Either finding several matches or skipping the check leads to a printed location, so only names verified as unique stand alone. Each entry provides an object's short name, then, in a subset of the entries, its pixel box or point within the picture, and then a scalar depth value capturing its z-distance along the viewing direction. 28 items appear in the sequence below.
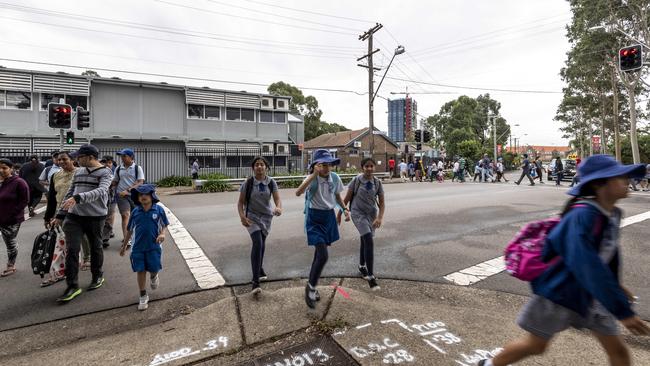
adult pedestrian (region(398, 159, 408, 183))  25.30
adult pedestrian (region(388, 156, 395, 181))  27.05
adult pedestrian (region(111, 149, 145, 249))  6.25
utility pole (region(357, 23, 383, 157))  21.86
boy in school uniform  3.74
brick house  38.38
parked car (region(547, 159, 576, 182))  25.91
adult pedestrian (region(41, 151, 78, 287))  4.21
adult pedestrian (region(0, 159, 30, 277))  4.57
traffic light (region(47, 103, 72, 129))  11.55
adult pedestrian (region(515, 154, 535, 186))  19.32
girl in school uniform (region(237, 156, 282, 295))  3.96
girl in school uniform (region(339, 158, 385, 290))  4.31
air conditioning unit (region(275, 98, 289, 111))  29.17
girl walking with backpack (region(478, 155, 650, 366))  1.73
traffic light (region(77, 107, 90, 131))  12.77
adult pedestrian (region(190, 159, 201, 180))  21.53
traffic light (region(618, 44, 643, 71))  12.99
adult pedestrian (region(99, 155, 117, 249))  6.16
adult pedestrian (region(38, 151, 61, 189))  8.41
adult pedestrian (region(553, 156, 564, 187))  19.58
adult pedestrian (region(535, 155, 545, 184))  21.27
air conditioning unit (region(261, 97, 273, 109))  28.39
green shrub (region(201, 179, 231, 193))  16.36
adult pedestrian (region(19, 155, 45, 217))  9.33
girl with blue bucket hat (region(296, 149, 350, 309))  3.66
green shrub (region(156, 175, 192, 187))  18.73
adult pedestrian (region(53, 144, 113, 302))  3.91
